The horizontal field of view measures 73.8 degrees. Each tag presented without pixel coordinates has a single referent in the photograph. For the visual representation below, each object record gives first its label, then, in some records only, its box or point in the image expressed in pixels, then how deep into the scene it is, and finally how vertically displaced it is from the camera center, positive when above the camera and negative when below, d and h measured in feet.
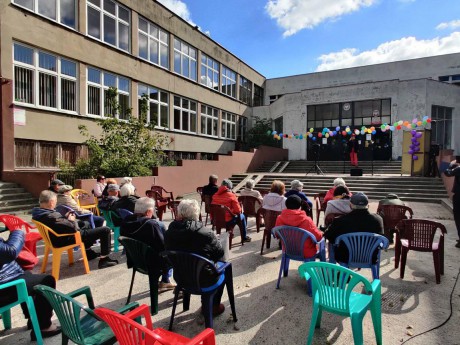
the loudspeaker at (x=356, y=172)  50.34 -1.79
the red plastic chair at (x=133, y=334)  5.74 -3.41
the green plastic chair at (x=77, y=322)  7.30 -4.17
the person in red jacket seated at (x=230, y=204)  20.67 -2.97
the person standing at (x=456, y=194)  19.56 -2.08
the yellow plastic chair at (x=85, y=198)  27.63 -3.61
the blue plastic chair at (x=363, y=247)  12.12 -3.48
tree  36.50 +1.38
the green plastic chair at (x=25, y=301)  8.97 -4.24
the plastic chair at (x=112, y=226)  19.54 -4.31
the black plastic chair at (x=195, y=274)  9.89 -3.81
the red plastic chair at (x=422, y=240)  14.62 -3.85
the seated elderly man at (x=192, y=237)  10.28 -2.62
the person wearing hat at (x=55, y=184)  21.37 -1.73
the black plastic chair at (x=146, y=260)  11.66 -3.96
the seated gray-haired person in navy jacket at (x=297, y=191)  20.86 -2.07
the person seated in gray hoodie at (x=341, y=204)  16.52 -2.32
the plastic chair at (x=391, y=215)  18.75 -3.35
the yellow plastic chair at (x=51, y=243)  14.40 -4.13
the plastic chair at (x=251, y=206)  23.52 -3.54
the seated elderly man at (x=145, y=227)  12.54 -2.79
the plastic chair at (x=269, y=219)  18.58 -3.54
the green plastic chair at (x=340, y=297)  8.52 -4.05
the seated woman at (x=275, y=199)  18.98 -2.40
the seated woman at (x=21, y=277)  9.04 -3.86
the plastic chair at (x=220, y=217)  20.38 -3.79
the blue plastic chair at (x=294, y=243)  13.17 -3.61
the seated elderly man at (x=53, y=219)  14.33 -2.84
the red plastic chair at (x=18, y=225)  15.57 -3.76
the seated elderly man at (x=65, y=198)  18.41 -2.34
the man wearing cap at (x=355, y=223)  12.57 -2.56
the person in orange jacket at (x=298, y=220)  13.29 -2.70
